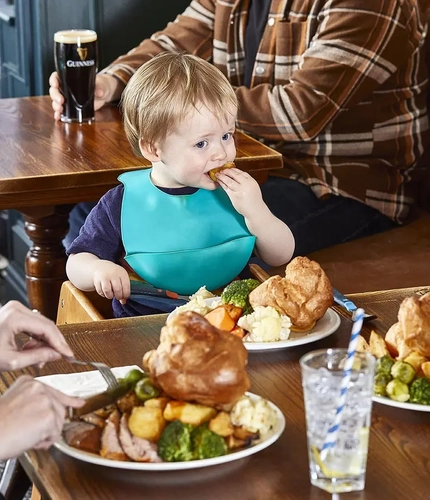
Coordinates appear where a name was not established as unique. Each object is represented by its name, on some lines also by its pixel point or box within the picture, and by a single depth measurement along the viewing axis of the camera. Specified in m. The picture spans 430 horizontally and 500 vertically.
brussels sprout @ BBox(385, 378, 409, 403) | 1.48
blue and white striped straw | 1.31
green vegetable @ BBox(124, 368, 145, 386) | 1.44
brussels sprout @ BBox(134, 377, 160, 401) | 1.41
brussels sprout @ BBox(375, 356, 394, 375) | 1.50
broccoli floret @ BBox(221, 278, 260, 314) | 1.69
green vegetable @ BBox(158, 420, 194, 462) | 1.36
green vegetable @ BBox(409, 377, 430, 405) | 1.47
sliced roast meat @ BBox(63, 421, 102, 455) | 1.39
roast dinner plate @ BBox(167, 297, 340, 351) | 1.62
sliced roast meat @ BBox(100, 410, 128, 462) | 1.37
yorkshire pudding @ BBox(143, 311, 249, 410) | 1.38
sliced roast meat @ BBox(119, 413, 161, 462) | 1.37
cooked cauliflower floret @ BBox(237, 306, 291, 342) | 1.63
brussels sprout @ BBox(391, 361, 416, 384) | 1.49
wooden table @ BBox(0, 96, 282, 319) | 2.27
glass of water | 1.32
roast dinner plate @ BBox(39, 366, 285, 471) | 1.35
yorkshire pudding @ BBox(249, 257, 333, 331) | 1.65
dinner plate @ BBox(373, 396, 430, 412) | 1.46
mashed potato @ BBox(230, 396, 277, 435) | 1.40
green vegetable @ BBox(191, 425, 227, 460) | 1.37
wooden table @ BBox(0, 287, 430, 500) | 1.34
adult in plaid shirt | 2.62
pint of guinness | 2.58
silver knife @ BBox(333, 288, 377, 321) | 1.74
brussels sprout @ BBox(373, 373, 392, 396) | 1.49
